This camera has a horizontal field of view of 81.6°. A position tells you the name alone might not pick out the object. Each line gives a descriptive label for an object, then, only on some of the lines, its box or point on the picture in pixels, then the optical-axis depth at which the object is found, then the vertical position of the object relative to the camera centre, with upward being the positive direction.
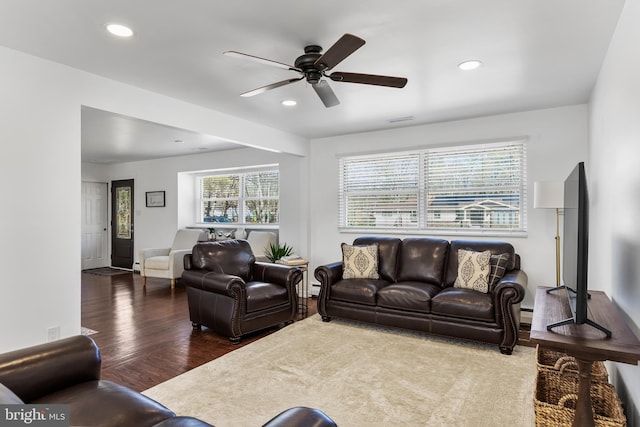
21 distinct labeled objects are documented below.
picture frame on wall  7.80 +0.25
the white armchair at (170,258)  6.34 -0.83
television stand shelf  1.61 -0.53
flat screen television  1.71 -0.21
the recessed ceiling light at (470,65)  2.89 +1.16
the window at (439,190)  4.48 +0.28
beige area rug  2.33 -1.28
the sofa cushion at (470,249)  4.07 -0.44
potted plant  5.39 -0.62
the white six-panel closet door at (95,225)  8.30 -0.32
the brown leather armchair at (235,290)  3.64 -0.83
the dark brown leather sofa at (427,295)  3.39 -0.87
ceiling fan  2.24 +0.92
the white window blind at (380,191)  5.15 +0.28
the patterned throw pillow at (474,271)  3.77 -0.63
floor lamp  3.62 +0.16
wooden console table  1.44 -0.54
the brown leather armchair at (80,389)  1.38 -0.77
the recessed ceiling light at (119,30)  2.34 +1.16
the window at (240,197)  6.89 +0.27
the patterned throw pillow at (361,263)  4.46 -0.64
